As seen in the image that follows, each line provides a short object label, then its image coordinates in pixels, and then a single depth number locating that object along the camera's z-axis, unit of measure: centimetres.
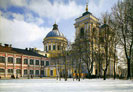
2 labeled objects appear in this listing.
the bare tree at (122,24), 2205
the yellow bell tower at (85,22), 4525
